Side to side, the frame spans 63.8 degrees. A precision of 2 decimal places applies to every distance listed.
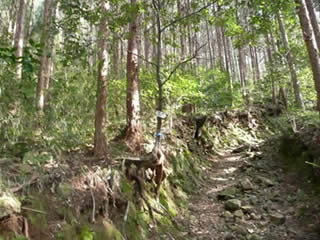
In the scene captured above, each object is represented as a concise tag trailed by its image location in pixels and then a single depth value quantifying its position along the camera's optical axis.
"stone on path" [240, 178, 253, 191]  6.34
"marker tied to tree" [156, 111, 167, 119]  4.49
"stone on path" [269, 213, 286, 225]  4.82
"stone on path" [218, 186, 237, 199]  6.00
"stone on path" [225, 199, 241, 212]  5.37
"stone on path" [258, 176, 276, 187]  6.68
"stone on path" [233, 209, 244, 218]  5.14
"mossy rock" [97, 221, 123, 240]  3.30
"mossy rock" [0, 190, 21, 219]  2.57
